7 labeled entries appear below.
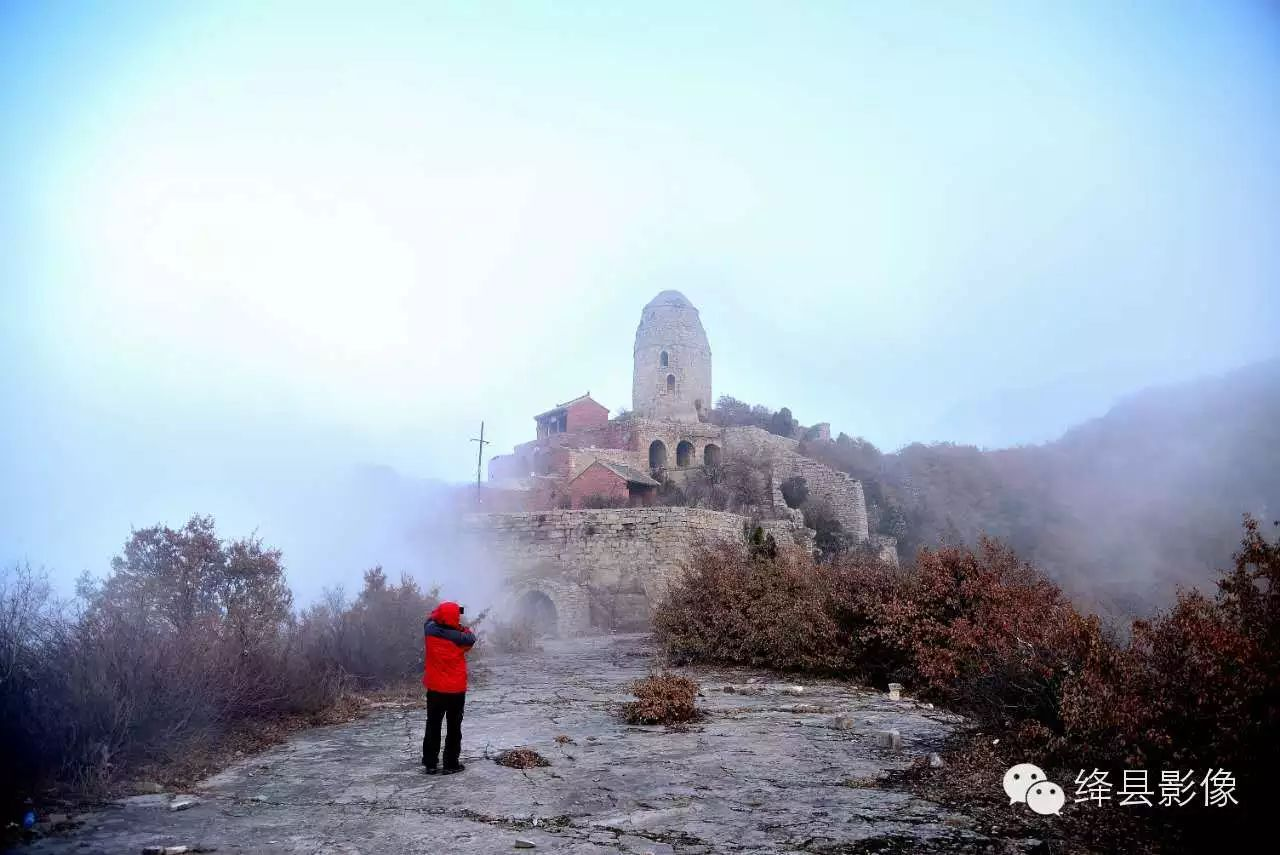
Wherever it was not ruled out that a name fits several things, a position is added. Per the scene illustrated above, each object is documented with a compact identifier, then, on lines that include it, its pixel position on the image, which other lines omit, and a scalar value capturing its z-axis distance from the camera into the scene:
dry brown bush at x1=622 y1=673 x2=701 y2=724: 6.85
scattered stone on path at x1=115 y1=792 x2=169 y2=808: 4.52
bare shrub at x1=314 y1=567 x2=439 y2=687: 9.37
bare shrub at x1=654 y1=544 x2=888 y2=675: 9.73
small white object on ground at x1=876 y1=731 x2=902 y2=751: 5.59
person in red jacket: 5.29
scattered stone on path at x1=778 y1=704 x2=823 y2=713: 7.38
